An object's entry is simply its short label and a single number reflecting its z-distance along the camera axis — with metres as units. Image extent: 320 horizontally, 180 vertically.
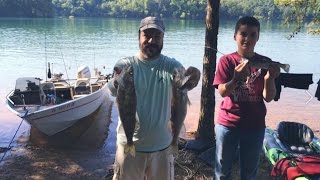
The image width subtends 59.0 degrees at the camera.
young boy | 2.72
